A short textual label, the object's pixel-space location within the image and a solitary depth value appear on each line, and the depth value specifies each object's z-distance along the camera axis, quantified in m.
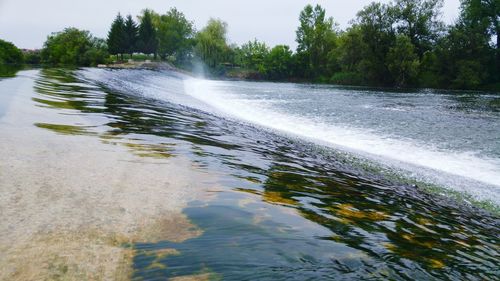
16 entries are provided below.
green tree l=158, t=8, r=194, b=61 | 94.88
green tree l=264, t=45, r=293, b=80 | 79.19
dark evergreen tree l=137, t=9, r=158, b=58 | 83.69
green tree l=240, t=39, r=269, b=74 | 85.31
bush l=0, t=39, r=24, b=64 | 59.53
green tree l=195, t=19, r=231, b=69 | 83.93
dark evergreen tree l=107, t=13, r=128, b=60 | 77.06
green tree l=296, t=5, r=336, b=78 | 73.50
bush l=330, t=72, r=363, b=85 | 54.25
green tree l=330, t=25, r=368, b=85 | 50.61
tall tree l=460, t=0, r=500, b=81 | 45.44
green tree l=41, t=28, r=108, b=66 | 65.81
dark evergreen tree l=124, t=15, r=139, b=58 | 79.56
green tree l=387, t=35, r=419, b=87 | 45.44
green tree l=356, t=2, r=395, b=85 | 49.28
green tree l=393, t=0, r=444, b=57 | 48.78
